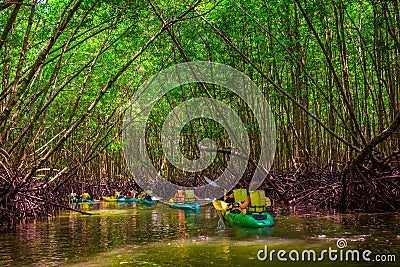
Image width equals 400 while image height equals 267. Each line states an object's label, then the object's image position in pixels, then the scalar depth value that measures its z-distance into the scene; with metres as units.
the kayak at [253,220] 9.92
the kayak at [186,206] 16.29
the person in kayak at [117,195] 24.48
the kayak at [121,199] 23.64
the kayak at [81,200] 21.92
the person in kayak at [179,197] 18.49
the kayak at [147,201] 21.83
